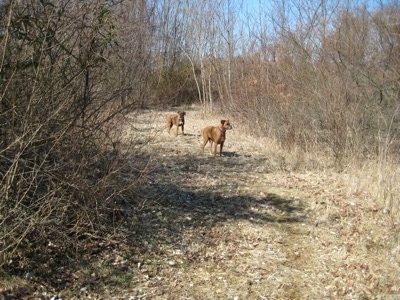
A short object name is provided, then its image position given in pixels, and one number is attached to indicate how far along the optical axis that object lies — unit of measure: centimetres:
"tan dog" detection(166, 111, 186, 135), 1162
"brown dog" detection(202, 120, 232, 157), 898
